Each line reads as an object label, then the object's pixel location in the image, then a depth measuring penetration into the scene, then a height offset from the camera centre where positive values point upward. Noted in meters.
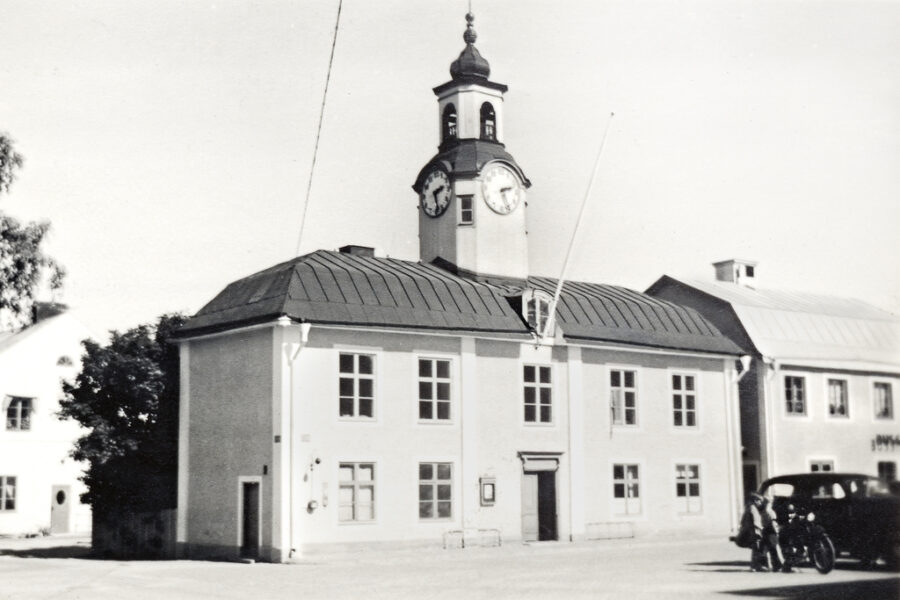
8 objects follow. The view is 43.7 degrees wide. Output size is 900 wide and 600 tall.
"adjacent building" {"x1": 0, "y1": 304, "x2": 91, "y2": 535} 42.44 +0.54
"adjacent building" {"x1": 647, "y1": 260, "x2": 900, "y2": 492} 31.59 +1.81
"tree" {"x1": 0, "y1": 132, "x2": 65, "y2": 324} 28.39 +4.80
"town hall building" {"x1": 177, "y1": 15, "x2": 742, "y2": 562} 25.36 +1.26
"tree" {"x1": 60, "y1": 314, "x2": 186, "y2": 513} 29.12 +0.84
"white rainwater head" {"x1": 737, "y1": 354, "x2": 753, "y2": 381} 33.28 +2.41
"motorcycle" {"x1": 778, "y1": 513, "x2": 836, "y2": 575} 18.66 -1.69
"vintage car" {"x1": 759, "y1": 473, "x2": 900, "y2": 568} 19.61 -1.20
